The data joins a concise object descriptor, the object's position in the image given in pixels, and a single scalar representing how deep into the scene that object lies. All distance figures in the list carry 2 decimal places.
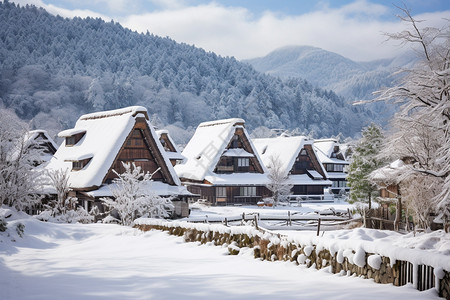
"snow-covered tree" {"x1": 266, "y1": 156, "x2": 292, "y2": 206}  43.91
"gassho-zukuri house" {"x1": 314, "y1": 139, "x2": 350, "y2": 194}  61.97
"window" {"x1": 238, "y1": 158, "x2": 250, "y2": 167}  46.50
